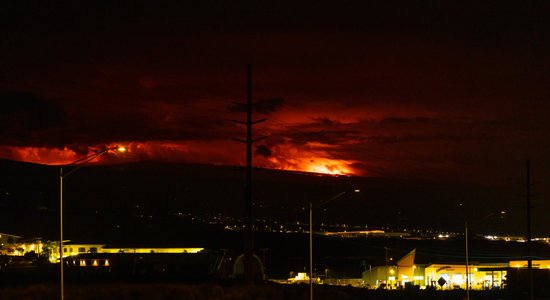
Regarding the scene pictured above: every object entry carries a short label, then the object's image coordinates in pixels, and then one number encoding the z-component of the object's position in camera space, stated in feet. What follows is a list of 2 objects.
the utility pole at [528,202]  225.76
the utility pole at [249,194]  163.73
